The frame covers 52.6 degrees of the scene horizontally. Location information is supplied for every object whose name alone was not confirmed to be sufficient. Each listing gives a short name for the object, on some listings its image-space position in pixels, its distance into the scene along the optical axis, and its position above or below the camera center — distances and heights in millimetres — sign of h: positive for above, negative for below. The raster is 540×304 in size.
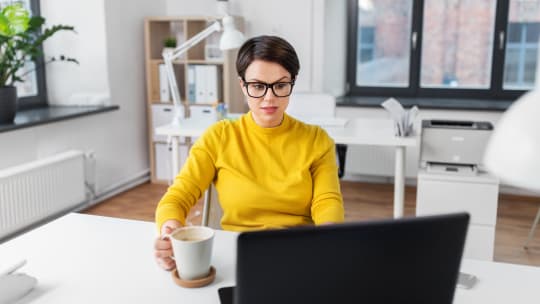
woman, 1558 -292
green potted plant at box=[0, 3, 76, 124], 3277 +107
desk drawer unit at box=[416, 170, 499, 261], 2904 -723
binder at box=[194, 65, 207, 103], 4562 -174
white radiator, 3266 -815
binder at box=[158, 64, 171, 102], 4656 -187
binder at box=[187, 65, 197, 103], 4594 -176
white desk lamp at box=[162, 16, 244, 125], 3266 +149
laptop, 720 -268
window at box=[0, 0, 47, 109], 4023 -159
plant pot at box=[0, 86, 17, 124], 3373 -256
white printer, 2994 -454
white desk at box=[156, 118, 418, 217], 2945 -394
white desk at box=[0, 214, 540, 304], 1162 -484
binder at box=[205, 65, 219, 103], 4531 -172
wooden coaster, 1192 -473
